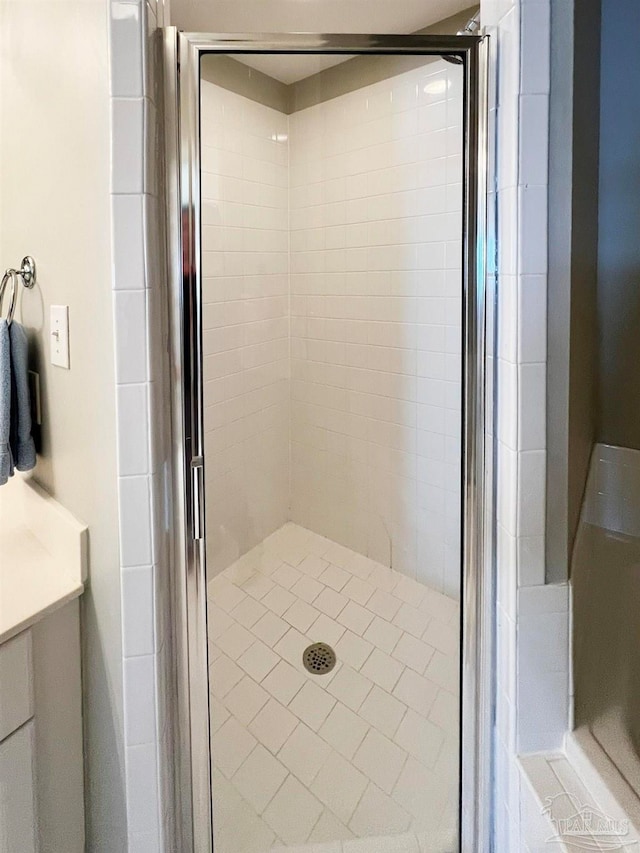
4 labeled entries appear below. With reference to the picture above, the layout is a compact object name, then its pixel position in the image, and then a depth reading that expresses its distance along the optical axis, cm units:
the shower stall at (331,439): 105
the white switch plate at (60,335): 109
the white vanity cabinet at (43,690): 95
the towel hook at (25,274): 121
